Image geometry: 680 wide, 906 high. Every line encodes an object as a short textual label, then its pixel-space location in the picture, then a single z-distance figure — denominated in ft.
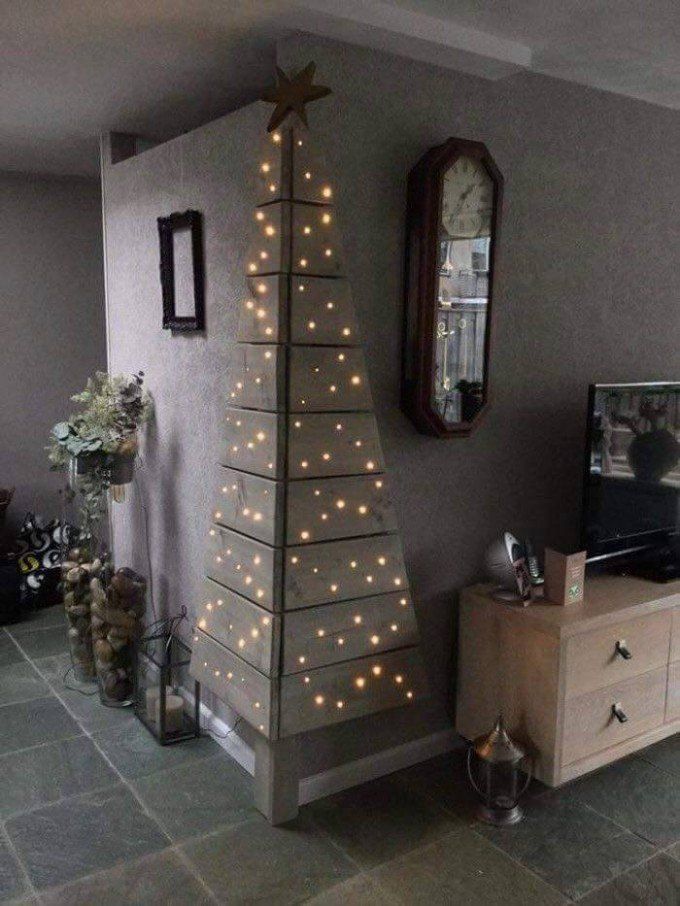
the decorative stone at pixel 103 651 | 10.49
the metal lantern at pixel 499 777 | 8.09
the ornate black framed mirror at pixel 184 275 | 9.27
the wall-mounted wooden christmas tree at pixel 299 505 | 7.52
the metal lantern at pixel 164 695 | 9.60
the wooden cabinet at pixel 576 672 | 8.19
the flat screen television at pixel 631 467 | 9.16
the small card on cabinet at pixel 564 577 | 8.53
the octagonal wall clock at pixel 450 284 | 8.11
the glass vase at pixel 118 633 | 10.34
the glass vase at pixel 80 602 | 10.94
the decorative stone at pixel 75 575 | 10.94
